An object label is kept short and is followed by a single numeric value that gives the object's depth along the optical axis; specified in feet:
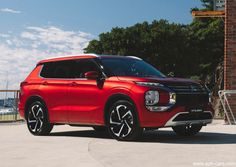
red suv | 31.91
